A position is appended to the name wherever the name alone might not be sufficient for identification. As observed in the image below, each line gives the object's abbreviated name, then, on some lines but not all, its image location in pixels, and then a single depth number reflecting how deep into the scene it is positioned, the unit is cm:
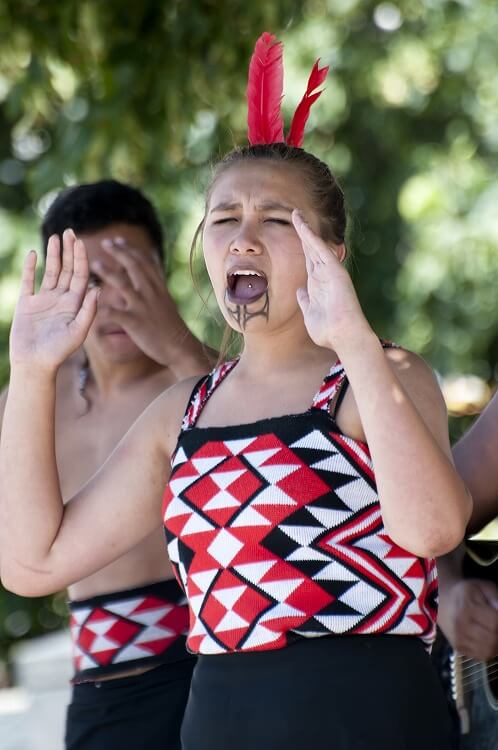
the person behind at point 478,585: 472
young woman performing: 433
